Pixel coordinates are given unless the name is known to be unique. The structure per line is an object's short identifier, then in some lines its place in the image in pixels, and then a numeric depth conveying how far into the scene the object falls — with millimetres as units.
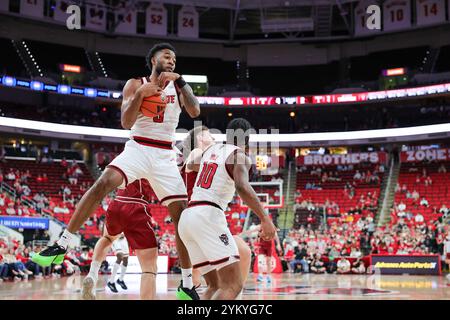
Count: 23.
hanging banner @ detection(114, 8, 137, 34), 36094
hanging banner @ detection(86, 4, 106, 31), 34531
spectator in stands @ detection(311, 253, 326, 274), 22656
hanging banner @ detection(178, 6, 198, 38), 36719
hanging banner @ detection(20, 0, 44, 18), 32875
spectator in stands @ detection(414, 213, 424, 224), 27112
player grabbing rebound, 5387
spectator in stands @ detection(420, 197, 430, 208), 29153
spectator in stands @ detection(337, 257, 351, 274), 21953
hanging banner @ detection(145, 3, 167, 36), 36000
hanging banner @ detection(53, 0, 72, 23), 33719
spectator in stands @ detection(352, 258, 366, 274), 21906
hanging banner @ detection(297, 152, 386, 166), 34844
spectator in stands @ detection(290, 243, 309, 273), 23094
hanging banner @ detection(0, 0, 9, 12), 32531
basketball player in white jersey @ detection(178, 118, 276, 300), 5098
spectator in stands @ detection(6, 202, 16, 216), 23344
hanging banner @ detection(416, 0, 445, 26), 33375
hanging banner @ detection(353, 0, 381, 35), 34934
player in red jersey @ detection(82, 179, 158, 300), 5797
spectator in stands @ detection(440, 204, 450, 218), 26475
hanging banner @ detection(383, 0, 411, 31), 34531
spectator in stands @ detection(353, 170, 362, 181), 34012
